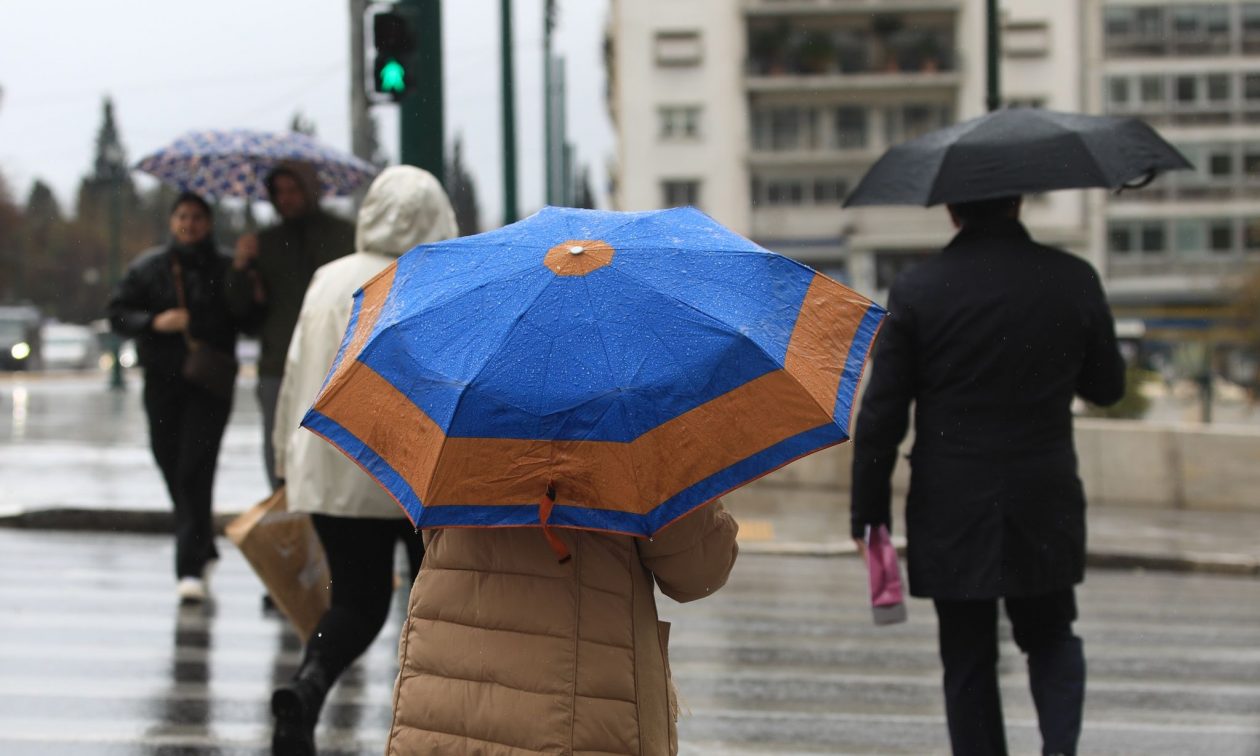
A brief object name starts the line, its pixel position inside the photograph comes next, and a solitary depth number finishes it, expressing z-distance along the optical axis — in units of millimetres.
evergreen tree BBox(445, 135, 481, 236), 105188
